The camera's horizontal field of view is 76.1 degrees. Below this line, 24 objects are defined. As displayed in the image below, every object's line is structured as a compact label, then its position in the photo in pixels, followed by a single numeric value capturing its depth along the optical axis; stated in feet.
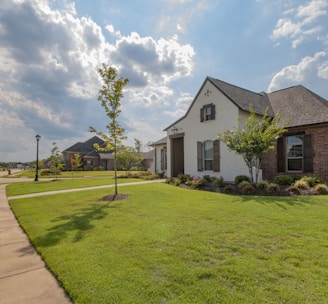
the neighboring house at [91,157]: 138.10
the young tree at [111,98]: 29.84
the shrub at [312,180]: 32.78
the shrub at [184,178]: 44.53
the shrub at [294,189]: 29.40
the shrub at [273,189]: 30.25
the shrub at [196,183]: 38.40
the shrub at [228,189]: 33.08
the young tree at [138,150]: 86.30
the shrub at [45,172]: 95.10
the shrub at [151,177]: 61.35
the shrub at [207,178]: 43.11
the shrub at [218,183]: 37.12
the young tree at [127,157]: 78.02
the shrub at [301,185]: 30.32
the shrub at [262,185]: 31.75
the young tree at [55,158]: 74.08
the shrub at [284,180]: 34.31
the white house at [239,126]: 37.83
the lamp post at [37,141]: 66.60
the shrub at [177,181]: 43.76
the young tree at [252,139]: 33.58
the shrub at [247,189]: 31.32
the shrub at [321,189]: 28.25
